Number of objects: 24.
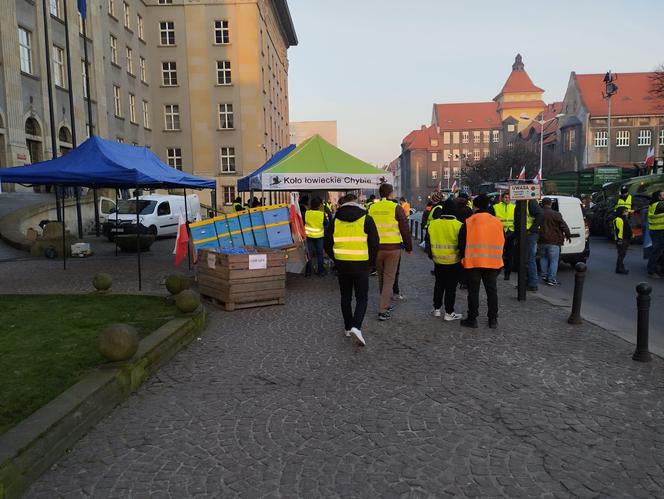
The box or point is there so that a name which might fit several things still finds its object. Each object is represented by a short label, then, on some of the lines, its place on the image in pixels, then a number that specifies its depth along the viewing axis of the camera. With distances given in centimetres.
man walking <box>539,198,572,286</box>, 1041
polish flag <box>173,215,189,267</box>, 1153
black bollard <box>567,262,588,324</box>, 734
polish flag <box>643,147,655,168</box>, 2861
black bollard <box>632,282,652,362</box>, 566
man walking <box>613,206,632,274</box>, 1242
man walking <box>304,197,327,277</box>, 1166
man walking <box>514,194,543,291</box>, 1009
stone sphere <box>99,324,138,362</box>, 486
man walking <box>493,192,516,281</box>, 1247
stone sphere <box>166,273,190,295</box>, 854
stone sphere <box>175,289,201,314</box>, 708
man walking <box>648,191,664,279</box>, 1151
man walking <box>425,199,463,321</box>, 744
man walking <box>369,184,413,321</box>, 769
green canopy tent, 1176
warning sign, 910
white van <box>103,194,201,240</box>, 2220
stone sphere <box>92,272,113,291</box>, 948
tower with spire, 11388
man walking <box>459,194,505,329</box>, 710
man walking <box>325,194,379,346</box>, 645
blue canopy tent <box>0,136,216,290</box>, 1045
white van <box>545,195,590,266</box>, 1271
